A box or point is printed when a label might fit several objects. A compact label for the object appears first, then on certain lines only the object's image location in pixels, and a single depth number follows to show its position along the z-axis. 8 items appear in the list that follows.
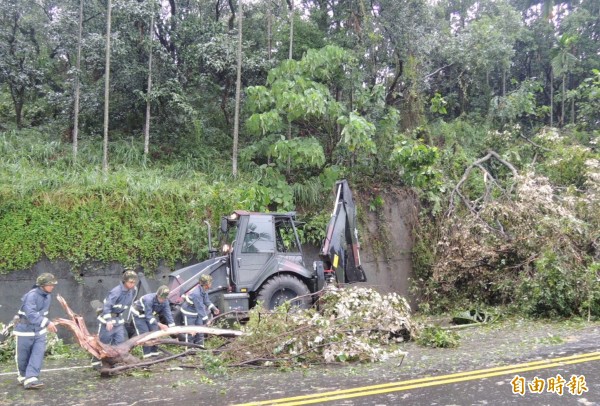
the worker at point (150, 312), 8.16
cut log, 7.00
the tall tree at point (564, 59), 21.00
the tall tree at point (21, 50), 15.99
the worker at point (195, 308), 8.67
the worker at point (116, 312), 7.52
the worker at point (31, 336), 6.68
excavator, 10.09
